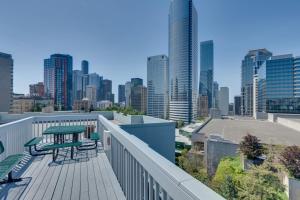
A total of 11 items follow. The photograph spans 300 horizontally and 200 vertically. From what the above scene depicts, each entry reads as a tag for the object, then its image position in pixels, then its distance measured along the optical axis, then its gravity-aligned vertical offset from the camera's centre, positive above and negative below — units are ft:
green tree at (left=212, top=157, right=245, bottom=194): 24.63 -15.64
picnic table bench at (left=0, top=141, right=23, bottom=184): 6.23 -3.50
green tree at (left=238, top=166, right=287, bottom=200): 19.56 -13.75
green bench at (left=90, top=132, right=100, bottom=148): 12.35 -3.61
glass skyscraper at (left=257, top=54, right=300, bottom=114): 123.30 +18.01
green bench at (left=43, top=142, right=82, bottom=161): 9.90 -3.62
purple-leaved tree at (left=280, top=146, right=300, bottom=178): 20.83 -9.89
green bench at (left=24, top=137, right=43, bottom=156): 10.67 -3.66
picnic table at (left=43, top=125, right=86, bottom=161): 10.19 -2.79
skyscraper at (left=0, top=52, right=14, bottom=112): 136.75 +19.92
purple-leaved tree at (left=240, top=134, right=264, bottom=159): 28.54 -10.50
